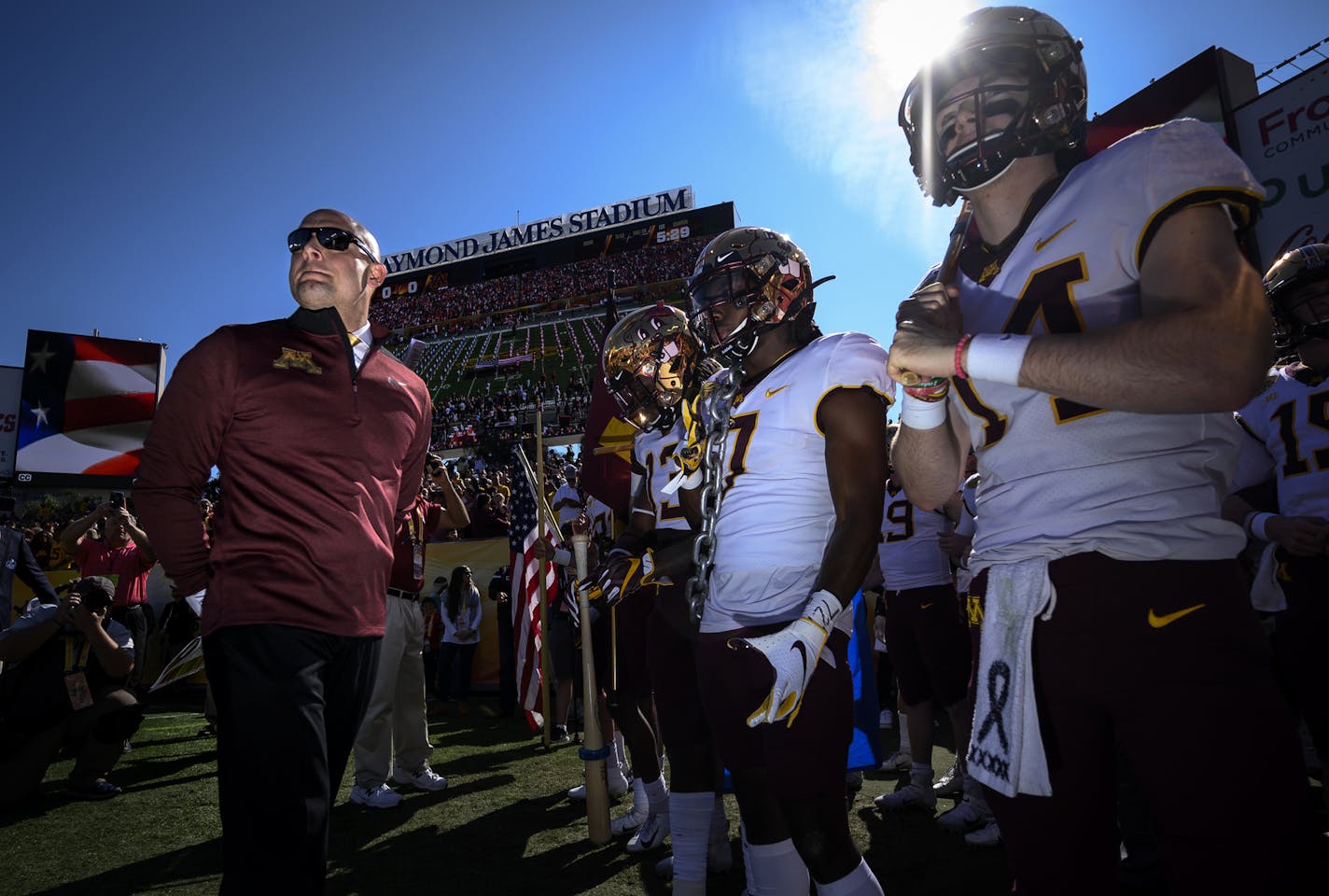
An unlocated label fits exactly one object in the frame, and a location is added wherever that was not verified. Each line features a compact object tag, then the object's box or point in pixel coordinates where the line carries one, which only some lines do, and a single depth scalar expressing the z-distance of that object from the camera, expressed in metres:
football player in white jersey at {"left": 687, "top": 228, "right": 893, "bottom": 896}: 2.24
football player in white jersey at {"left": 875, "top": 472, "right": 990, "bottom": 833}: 5.31
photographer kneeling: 6.14
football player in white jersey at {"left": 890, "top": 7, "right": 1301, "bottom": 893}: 1.40
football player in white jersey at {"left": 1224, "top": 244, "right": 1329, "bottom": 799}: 3.64
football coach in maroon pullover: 2.15
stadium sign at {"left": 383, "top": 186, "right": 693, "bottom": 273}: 54.56
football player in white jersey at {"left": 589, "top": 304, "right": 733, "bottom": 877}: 3.51
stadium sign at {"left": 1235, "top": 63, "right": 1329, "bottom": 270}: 14.21
